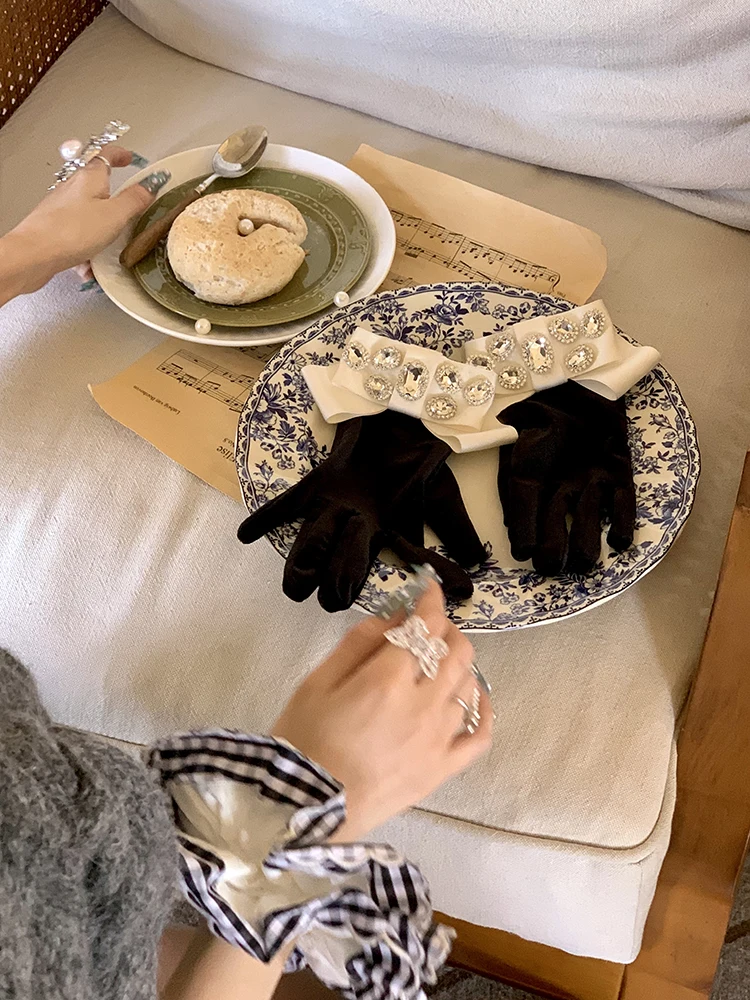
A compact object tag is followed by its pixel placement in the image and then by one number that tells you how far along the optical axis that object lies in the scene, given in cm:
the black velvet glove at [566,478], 56
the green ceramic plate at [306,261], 72
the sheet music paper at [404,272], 69
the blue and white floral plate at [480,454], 55
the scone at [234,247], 70
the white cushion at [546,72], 73
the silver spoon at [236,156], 79
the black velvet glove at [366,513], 55
